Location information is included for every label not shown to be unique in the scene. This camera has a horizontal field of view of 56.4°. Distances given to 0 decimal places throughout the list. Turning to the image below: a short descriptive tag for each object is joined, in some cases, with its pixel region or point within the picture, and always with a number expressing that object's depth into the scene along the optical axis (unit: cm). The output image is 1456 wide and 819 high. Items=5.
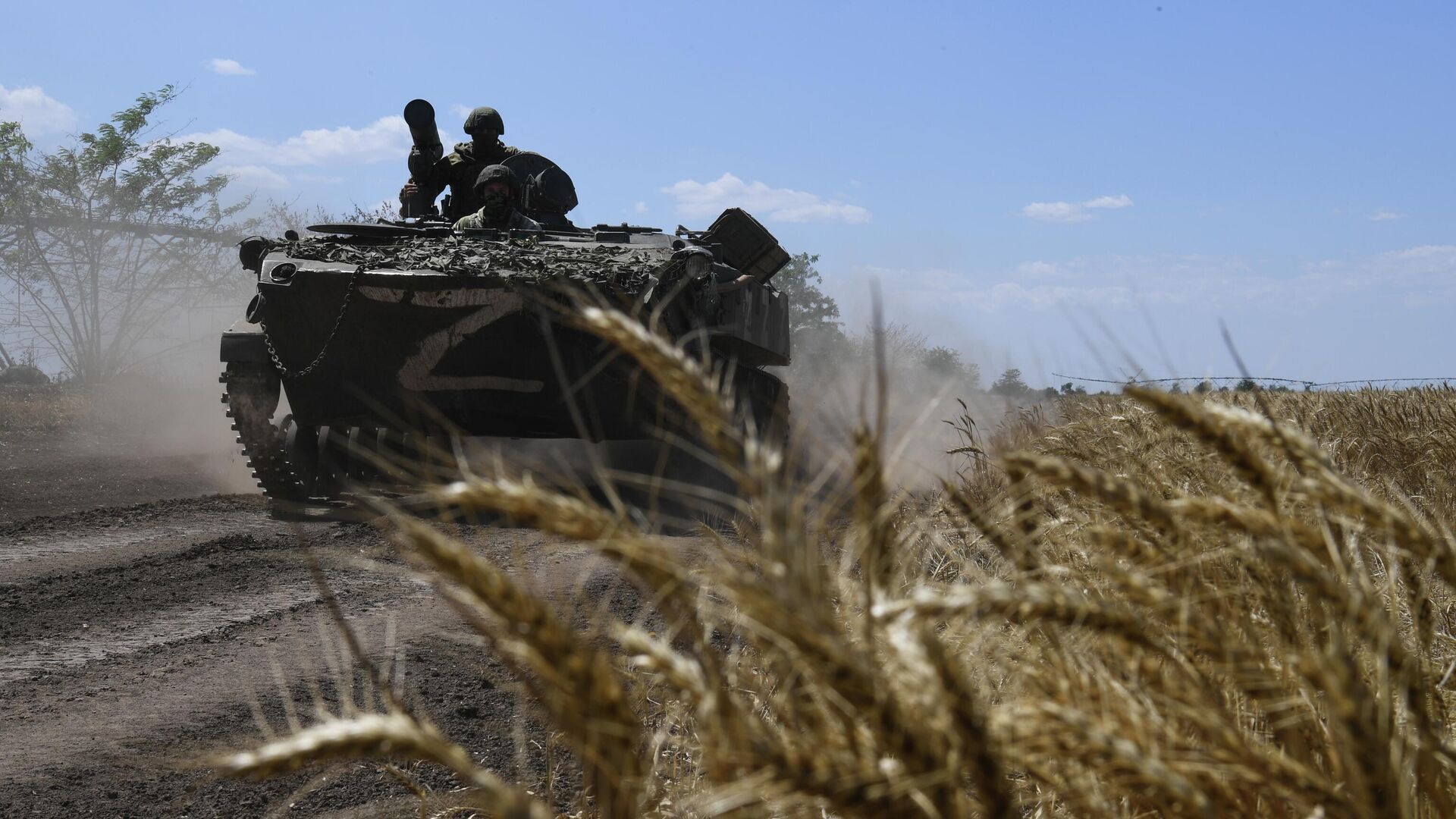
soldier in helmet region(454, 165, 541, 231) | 1105
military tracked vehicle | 891
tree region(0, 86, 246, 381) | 2658
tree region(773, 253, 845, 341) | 2689
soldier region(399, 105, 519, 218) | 1238
